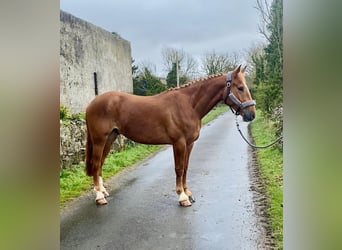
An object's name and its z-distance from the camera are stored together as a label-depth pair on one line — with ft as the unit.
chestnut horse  12.58
